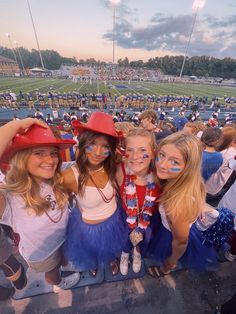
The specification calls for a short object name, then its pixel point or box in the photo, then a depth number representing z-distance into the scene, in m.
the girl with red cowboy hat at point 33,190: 1.41
